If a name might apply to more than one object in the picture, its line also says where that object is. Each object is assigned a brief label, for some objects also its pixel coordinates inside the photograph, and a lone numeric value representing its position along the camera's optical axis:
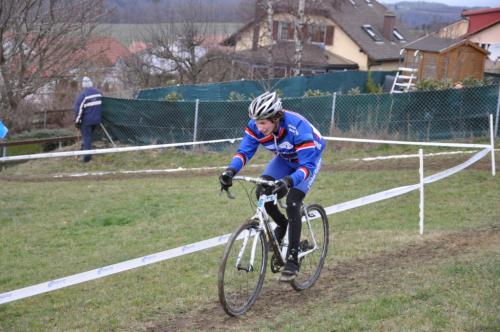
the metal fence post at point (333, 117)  17.42
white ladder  31.23
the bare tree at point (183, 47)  40.41
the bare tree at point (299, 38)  29.19
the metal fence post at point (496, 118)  16.42
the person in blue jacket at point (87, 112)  17.33
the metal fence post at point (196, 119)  17.50
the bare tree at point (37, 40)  22.42
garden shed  32.38
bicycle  5.56
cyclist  5.68
